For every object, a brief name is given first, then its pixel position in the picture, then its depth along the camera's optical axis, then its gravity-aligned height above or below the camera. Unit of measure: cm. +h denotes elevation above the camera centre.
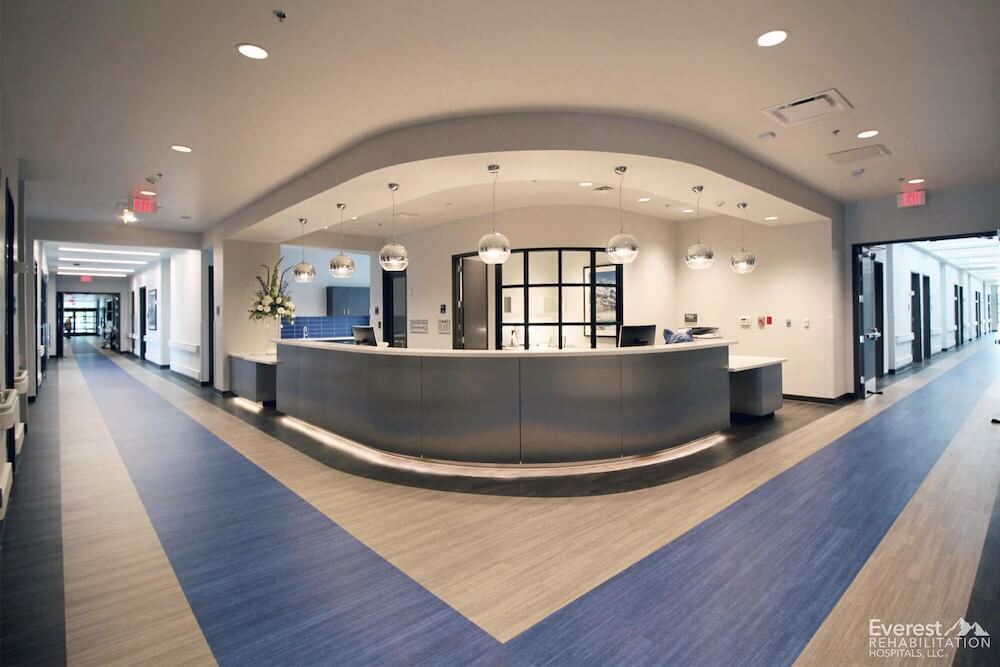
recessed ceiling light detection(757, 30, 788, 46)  320 +191
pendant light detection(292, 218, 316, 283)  755 +96
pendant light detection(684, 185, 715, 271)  606 +92
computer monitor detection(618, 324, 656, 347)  554 -4
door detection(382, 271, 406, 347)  1111 +68
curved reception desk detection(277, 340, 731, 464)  446 -64
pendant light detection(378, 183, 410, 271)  585 +91
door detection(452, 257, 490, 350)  920 +59
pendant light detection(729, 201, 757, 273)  653 +92
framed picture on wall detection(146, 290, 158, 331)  1484 +78
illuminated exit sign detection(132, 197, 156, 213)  720 +194
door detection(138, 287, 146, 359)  1684 +50
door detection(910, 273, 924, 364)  1280 +20
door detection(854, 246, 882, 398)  810 +11
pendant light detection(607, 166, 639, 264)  534 +91
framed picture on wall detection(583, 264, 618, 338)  857 +60
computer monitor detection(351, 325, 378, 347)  674 -2
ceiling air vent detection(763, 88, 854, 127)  413 +193
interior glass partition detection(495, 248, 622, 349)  843 +59
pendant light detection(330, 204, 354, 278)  684 +96
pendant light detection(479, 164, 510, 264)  525 +91
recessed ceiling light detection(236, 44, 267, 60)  328 +190
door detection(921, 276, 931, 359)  1388 +49
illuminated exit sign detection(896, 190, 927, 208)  711 +188
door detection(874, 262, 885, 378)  994 +42
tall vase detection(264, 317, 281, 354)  914 +5
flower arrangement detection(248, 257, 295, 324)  818 +54
